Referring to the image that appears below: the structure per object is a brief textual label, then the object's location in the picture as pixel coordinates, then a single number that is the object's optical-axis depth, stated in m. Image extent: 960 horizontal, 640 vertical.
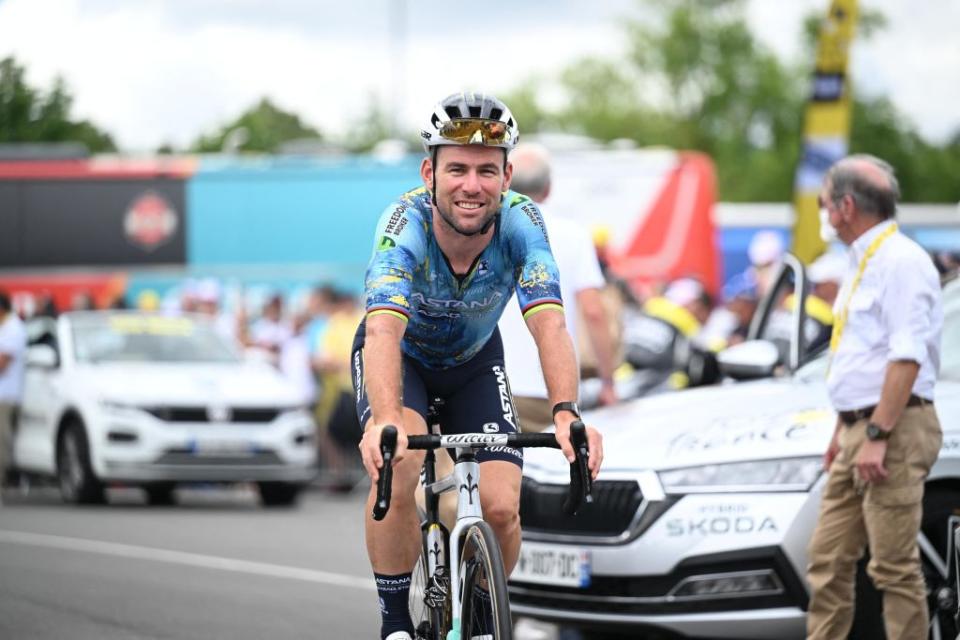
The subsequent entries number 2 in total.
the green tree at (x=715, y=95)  79.38
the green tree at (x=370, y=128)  75.38
